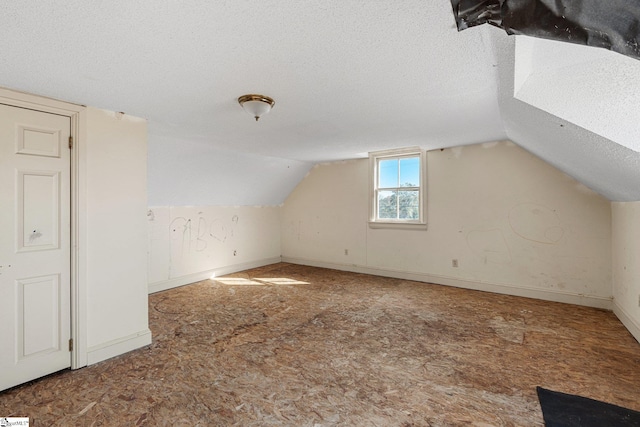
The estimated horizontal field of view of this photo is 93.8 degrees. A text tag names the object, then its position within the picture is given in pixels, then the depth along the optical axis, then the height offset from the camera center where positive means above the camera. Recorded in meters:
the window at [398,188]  4.87 +0.42
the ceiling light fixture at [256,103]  2.30 +0.85
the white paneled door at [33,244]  2.08 -0.23
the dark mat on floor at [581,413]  1.72 -1.20
